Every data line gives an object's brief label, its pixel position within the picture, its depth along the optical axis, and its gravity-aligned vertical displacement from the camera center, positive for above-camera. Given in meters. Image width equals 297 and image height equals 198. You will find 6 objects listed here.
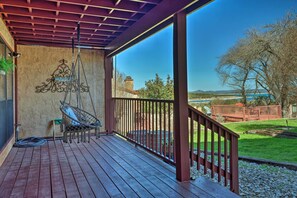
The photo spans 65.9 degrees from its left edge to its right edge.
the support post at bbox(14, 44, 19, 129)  5.55 +0.24
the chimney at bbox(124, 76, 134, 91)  9.63 +0.74
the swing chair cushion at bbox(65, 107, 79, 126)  4.33 -0.23
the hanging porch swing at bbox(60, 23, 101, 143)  4.17 -0.43
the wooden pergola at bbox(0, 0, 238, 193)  2.94 +1.42
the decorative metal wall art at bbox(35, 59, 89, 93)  5.92 +0.53
